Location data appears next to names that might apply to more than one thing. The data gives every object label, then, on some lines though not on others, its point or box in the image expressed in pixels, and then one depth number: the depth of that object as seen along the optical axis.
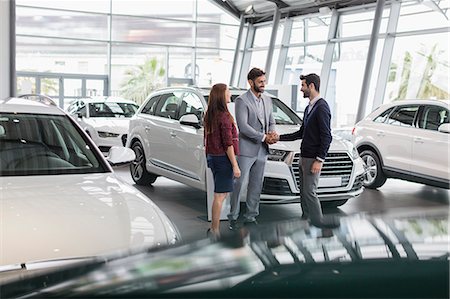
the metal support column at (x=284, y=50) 19.53
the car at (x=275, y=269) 0.77
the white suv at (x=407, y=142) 7.77
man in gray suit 5.66
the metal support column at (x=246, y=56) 21.45
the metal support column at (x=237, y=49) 21.52
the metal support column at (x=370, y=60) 14.80
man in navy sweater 5.33
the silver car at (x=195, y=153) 6.27
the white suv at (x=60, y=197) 2.60
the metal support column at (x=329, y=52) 17.32
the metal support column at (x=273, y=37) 19.34
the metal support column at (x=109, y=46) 20.22
